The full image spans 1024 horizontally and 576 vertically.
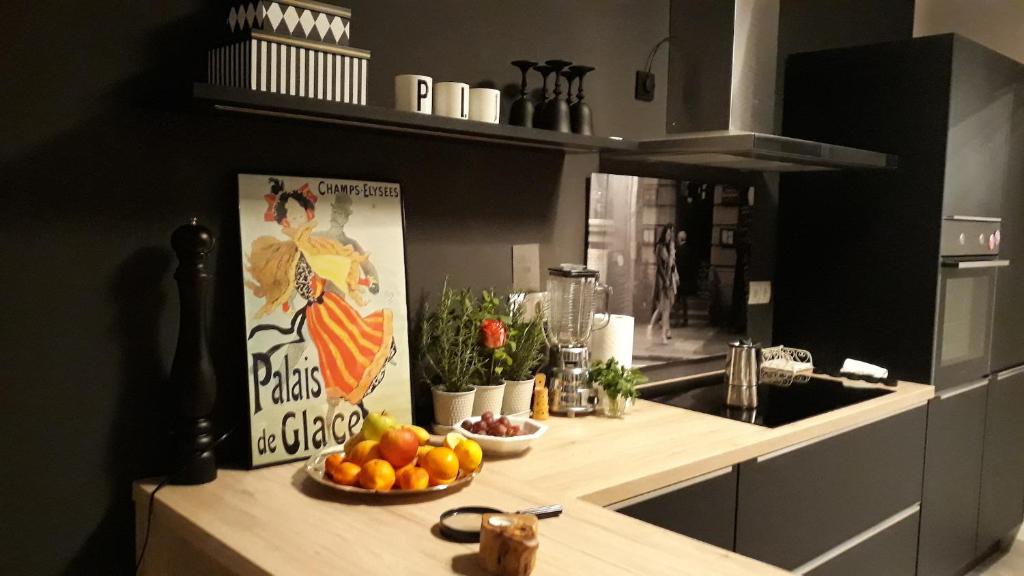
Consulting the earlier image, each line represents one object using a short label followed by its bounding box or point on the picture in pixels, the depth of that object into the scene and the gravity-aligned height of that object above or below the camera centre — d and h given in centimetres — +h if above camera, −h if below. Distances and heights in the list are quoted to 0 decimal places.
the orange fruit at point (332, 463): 159 -48
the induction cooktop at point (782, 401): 237 -55
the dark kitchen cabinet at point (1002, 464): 336 -99
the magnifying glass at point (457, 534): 137 -53
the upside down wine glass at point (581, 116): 229 +29
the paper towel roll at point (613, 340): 246 -36
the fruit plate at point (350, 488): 154 -51
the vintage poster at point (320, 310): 176 -22
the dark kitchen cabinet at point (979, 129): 292 +37
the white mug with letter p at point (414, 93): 187 +28
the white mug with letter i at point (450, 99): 192 +27
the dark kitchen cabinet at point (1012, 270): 335 -17
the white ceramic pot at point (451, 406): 201 -46
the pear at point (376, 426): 166 -43
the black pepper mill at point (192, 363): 158 -29
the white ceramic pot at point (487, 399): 209 -46
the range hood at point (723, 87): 245 +43
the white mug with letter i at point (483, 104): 198 +27
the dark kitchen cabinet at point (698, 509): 178 -65
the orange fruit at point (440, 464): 158 -48
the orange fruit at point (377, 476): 154 -49
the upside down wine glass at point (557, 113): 224 +29
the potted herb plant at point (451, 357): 202 -35
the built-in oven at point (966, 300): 296 -28
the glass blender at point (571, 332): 227 -33
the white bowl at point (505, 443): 183 -50
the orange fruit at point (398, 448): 158 -45
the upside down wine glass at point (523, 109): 221 +29
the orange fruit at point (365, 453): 160 -46
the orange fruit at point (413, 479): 155 -50
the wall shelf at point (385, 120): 150 +20
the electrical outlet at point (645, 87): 268 +43
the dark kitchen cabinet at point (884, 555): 244 -104
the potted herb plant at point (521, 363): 218 -38
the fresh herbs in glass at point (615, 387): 224 -45
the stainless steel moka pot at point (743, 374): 252 -47
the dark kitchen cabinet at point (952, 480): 294 -94
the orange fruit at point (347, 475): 156 -49
